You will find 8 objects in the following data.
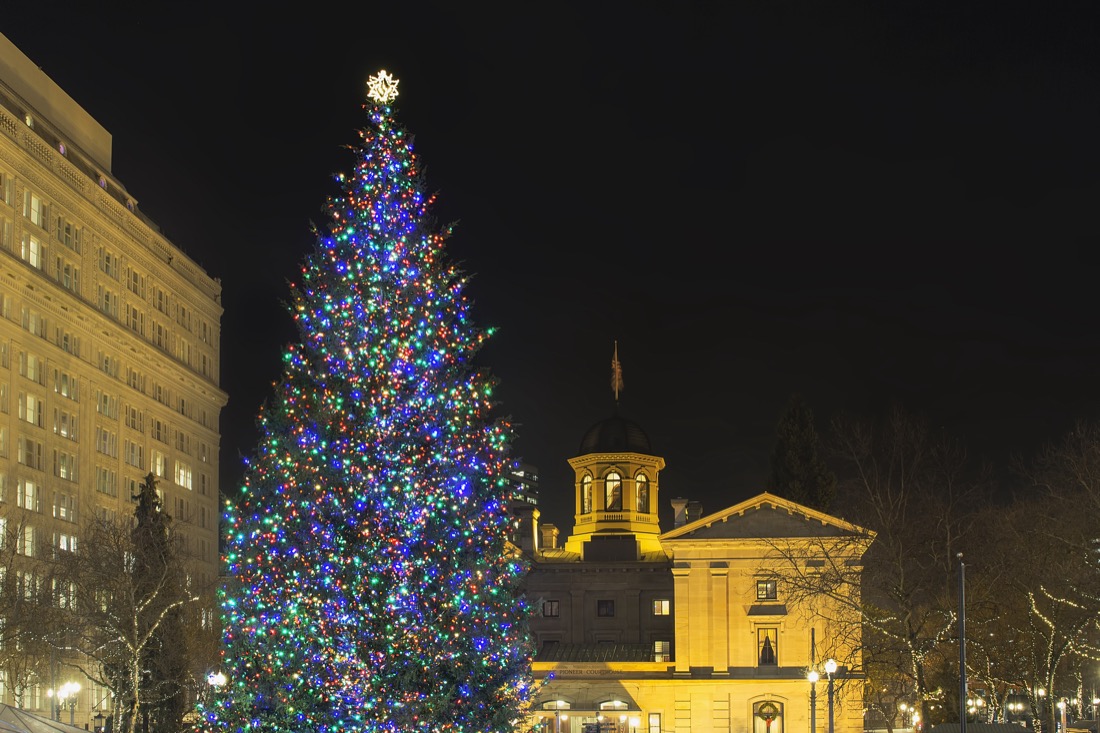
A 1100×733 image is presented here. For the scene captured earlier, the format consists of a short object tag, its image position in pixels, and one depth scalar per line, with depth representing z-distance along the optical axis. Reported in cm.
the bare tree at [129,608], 6981
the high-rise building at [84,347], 10375
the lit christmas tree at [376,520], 3219
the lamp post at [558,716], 9538
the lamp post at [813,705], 6925
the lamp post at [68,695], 8831
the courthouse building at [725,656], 9394
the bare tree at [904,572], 6900
